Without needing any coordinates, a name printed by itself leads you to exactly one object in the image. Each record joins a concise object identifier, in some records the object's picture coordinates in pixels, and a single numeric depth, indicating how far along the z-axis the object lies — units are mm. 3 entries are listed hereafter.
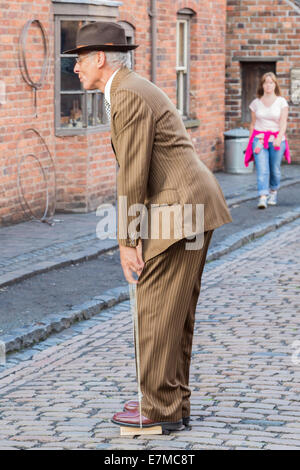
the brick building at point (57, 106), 12000
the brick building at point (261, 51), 20938
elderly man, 4609
